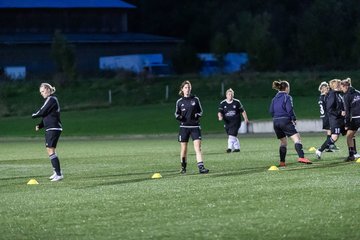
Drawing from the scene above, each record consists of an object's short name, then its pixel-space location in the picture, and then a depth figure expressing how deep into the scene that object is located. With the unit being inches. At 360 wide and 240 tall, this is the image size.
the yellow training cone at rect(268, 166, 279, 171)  956.6
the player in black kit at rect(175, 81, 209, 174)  963.3
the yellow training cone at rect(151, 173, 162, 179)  930.1
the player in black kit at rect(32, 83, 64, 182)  948.0
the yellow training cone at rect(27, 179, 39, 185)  910.7
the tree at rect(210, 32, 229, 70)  3383.4
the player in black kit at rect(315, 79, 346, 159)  1086.4
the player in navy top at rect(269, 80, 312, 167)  1003.3
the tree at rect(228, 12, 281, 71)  3206.2
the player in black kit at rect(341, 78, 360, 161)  1056.2
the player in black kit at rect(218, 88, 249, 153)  1357.9
